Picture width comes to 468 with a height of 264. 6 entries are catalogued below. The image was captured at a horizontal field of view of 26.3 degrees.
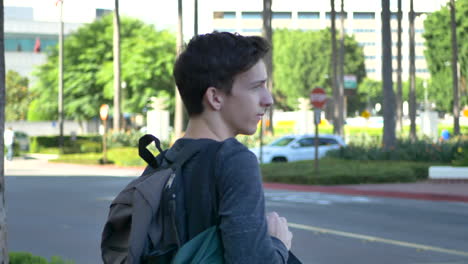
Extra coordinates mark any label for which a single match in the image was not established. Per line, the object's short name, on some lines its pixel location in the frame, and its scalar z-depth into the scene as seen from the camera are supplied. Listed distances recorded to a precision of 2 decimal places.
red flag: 116.38
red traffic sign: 28.21
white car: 36.28
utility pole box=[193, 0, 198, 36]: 45.98
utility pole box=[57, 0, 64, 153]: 58.78
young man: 2.78
